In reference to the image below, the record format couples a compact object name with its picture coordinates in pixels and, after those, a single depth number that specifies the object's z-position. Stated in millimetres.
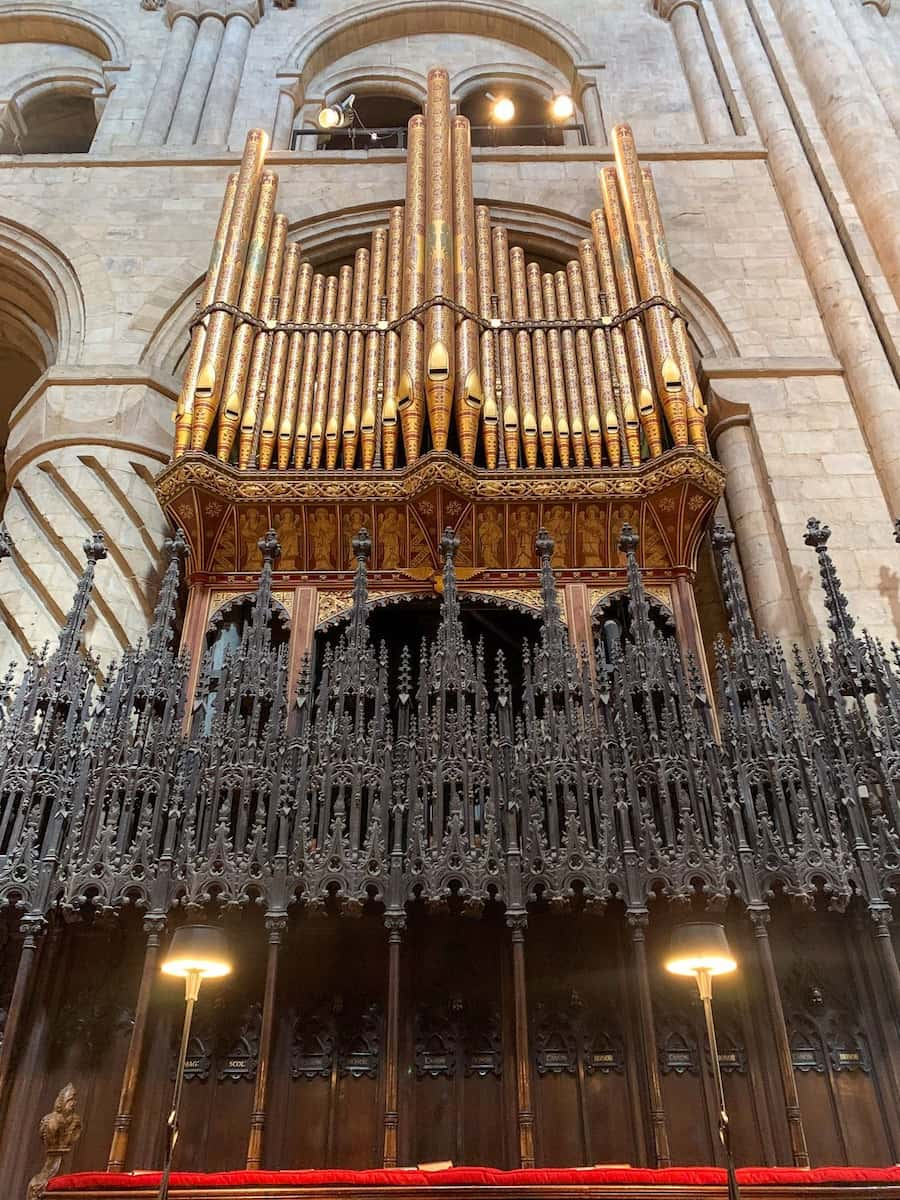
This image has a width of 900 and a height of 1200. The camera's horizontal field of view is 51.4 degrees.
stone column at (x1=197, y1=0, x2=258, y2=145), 12906
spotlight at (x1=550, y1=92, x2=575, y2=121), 13586
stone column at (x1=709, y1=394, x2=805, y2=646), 8039
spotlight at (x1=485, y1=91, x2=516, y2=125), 13305
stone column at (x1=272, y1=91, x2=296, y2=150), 13133
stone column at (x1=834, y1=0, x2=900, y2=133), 11617
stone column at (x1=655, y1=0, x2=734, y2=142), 12711
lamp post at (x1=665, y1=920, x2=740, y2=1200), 4316
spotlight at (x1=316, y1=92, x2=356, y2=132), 13422
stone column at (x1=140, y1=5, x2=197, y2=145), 12867
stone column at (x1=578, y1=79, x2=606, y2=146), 13086
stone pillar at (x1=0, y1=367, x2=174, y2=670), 8078
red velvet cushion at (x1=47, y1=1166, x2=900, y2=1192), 3729
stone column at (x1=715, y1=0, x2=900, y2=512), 8969
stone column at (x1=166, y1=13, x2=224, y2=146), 12820
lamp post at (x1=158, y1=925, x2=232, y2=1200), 4410
